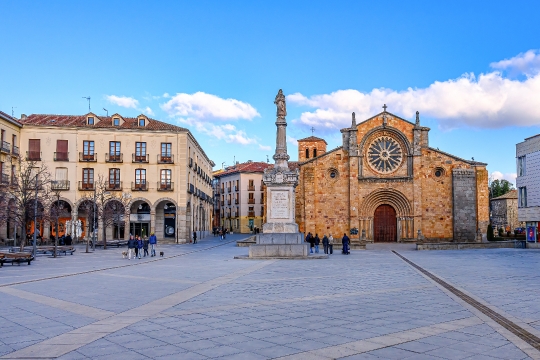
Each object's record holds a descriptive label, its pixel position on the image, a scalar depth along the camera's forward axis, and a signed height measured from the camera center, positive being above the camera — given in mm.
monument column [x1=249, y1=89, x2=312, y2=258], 26359 -592
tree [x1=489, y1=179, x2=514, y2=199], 110806 +4968
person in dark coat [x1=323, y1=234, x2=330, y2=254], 31531 -1919
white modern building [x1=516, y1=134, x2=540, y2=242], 42594 +2226
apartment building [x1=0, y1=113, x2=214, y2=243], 48062 +4678
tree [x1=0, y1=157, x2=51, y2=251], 29078 +631
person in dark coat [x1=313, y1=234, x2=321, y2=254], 33303 -1900
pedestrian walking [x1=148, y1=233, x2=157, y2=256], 30206 -1722
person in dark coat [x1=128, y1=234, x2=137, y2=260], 27391 -1724
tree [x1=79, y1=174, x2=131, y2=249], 40969 +779
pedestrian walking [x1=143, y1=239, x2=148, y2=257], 30422 -1938
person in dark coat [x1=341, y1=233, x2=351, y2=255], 32469 -2110
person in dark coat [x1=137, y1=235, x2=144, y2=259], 29094 -1848
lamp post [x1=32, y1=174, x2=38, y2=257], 27400 -289
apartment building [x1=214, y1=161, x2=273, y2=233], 94438 +2382
